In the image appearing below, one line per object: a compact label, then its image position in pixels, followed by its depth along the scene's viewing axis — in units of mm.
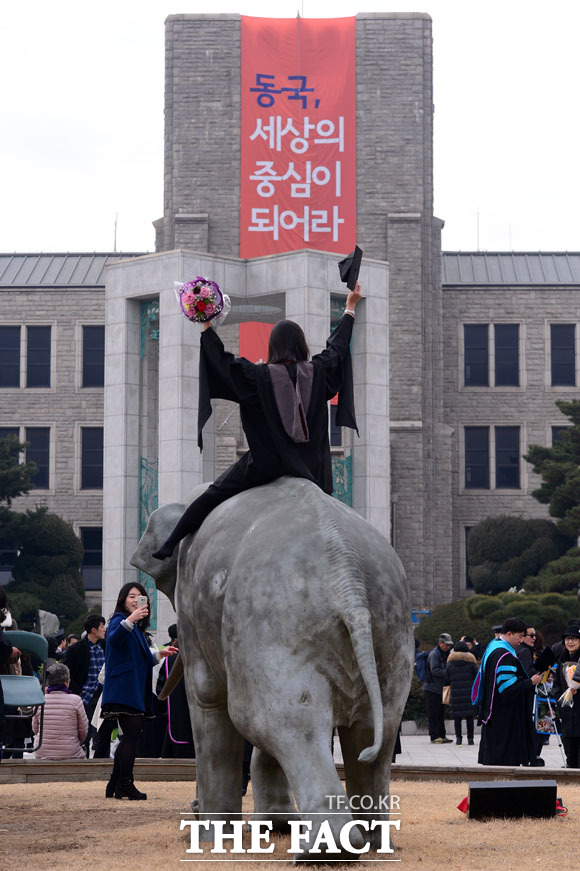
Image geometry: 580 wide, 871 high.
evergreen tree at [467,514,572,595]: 45156
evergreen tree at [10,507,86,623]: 44500
